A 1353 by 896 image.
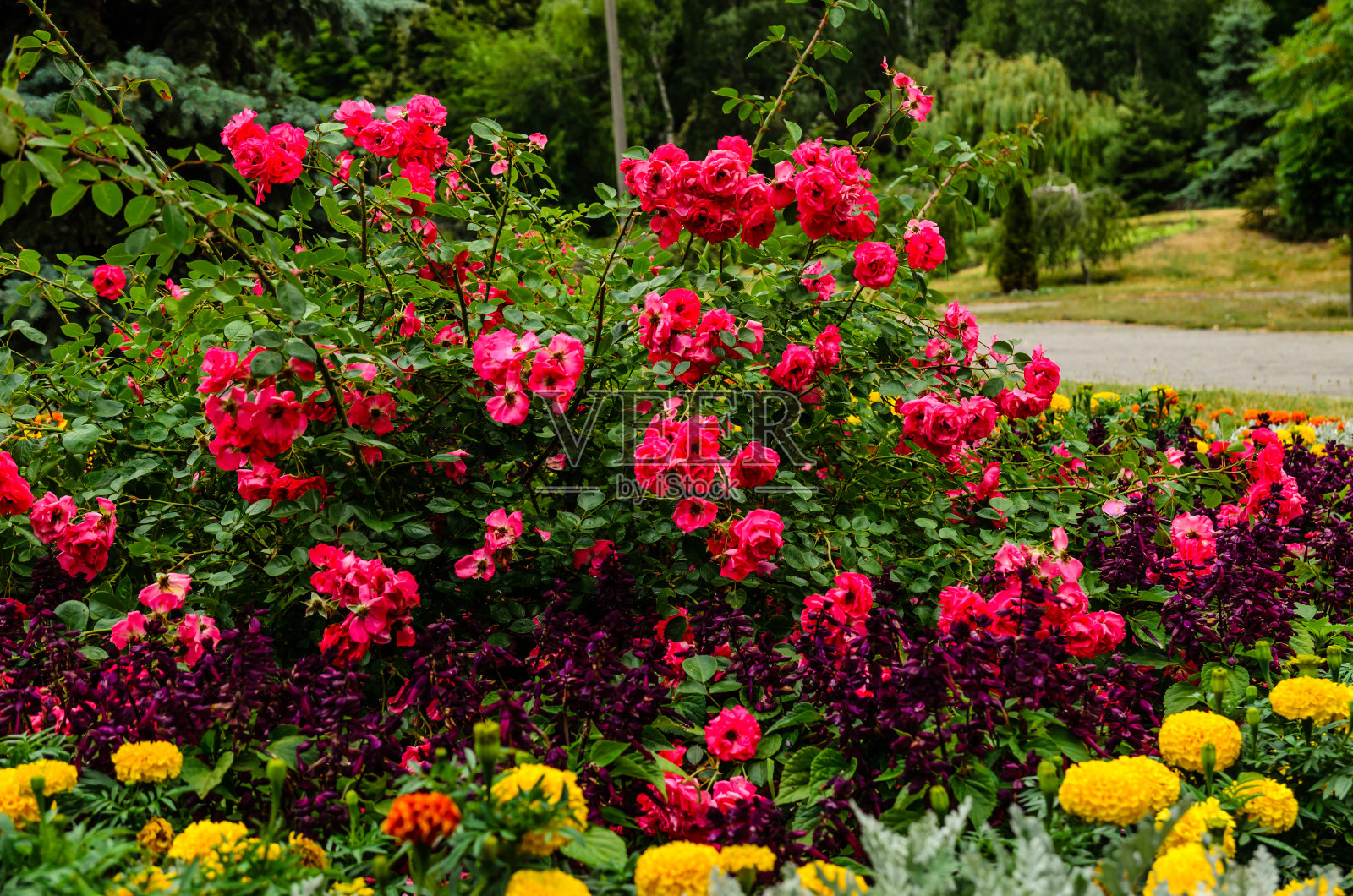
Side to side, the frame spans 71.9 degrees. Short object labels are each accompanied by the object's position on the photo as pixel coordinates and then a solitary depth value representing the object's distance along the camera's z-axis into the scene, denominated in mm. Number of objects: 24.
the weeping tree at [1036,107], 19344
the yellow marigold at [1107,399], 3441
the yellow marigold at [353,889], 1074
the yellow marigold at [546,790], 1032
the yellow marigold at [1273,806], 1206
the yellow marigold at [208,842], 1061
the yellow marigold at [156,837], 1156
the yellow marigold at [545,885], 981
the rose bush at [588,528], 1291
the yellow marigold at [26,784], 1115
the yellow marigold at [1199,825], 1103
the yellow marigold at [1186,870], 1015
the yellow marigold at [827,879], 998
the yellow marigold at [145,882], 992
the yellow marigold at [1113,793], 1115
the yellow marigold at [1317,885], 1019
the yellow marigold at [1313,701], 1341
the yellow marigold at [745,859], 1090
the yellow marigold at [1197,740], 1273
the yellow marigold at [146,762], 1200
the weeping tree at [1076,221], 17781
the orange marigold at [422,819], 968
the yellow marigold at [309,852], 1151
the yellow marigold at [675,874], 1057
